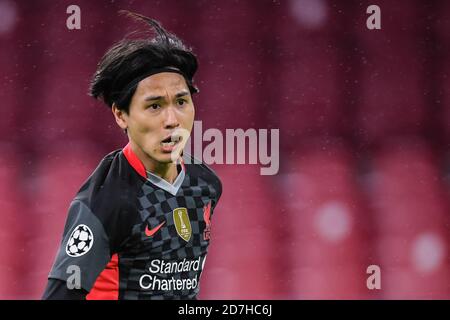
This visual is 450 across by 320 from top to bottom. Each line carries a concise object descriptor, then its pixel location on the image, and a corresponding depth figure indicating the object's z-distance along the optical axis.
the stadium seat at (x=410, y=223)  4.75
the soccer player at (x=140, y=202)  2.86
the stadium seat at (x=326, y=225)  4.72
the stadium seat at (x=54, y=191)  4.61
